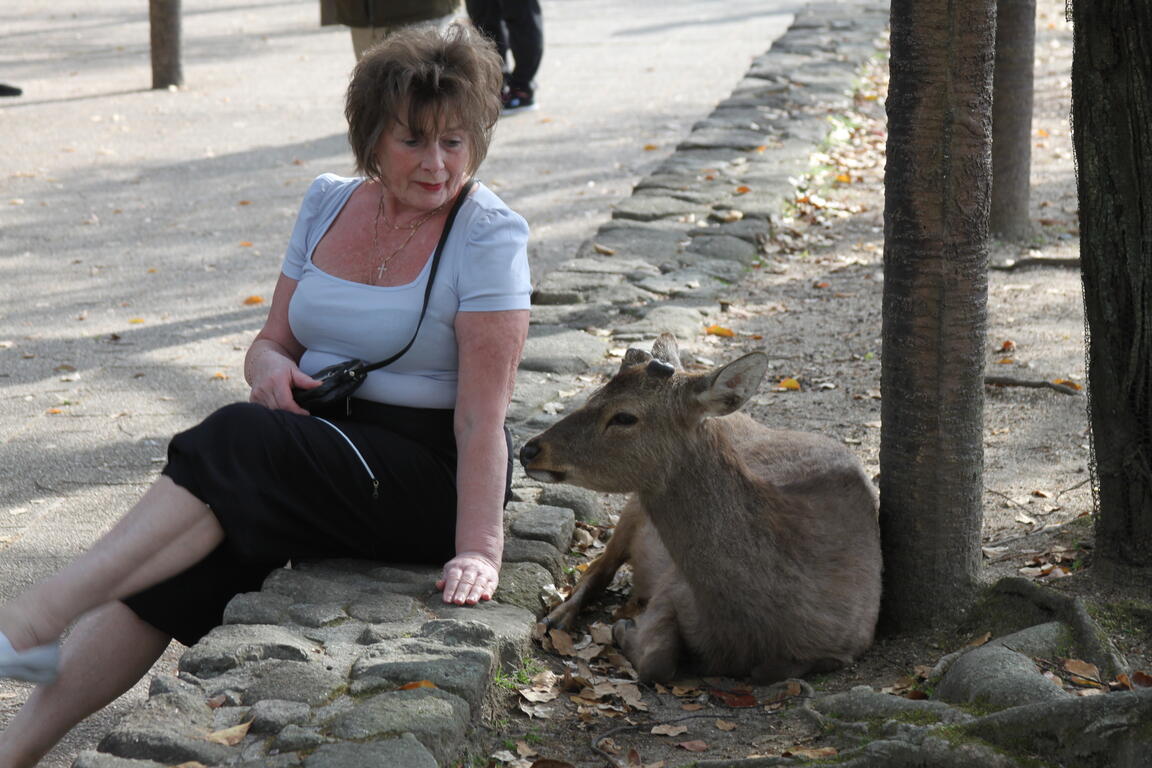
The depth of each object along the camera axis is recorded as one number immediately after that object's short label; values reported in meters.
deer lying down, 8.37
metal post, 26.57
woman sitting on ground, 7.62
